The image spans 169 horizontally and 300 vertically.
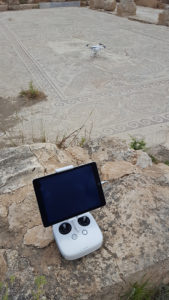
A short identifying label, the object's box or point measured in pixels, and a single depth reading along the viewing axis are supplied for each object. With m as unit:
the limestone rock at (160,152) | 3.01
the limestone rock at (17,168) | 1.84
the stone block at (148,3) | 13.48
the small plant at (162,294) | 1.46
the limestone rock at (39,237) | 1.40
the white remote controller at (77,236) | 1.23
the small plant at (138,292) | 1.28
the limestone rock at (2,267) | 1.26
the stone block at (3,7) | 11.93
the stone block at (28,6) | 12.46
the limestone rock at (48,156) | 1.98
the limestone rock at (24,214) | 1.52
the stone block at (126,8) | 10.98
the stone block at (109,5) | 11.98
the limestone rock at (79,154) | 2.16
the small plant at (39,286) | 1.17
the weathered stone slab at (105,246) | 1.25
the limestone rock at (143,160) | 2.14
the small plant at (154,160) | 2.69
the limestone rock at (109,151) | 2.18
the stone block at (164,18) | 9.52
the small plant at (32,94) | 4.46
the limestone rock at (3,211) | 1.60
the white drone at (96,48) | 6.11
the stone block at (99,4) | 12.23
